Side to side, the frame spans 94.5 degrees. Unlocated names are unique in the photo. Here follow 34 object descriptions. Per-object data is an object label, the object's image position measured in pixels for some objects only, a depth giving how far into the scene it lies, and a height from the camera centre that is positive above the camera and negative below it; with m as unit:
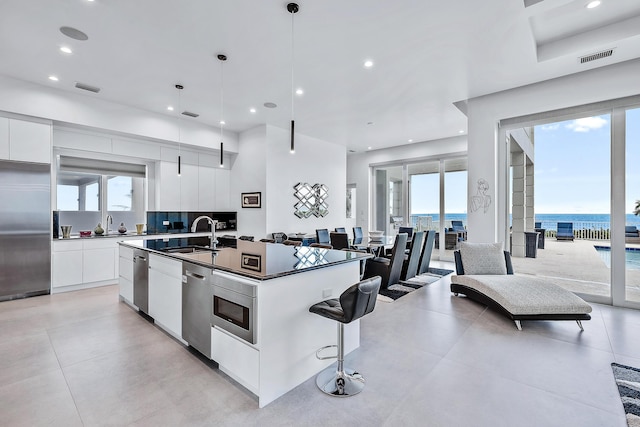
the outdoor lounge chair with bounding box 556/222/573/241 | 5.16 -0.30
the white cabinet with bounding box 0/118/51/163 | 4.50 +1.14
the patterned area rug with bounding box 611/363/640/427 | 1.93 -1.31
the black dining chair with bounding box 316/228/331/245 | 6.46 -0.51
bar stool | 2.02 -0.73
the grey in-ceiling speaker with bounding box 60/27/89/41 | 3.35 +2.09
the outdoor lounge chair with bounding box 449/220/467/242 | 8.55 -0.44
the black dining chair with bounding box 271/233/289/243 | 6.77 -0.54
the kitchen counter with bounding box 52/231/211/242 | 5.15 -0.44
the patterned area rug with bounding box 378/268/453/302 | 4.66 -1.28
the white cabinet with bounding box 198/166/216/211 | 7.15 +0.61
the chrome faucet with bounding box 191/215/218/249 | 3.63 -0.33
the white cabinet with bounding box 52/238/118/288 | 4.98 -0.85
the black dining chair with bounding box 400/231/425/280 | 5.43 -0.85
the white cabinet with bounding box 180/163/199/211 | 6.84 +0.60
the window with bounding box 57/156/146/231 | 5.72 +0.44
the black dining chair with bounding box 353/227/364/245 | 7.95 -0.52
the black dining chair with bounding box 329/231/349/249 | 5.11 -0.47
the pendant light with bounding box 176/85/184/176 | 4.84 +2.07
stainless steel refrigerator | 4.52 -0.26
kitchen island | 2.08 -0.76
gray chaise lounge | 3.32 -0.96
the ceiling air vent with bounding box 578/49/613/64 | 3.77 +2.06
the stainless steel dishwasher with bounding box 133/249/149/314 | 3.58 -0.83
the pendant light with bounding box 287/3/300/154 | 2.93 +2.06
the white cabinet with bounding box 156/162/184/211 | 6.49 +0.60
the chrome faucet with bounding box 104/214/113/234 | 6.05 -0.18
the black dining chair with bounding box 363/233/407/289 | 4.92 -0.90
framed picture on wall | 6.92 +0.33
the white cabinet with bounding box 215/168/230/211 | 7.50 +0.64
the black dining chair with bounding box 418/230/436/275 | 5.87 -0.77
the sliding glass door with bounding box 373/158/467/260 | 8.10 +0.53
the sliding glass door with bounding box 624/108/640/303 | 4.20 +0.13
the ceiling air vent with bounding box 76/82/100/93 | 4.74 +2.06
